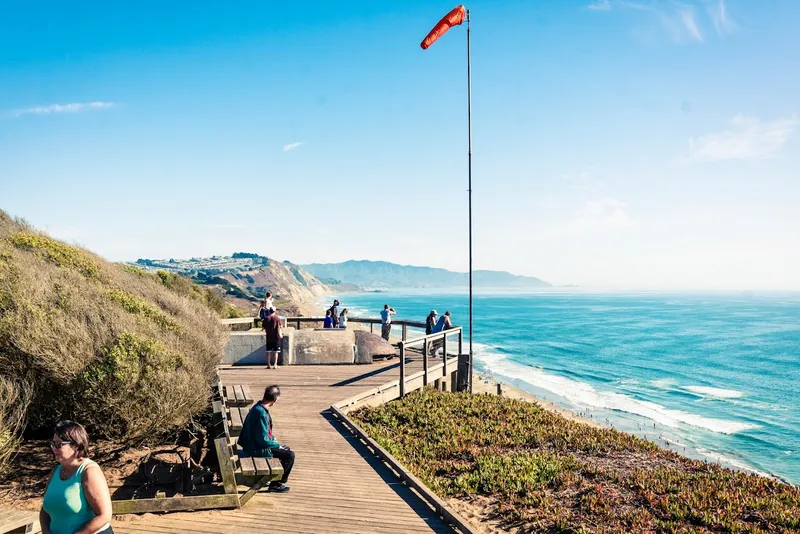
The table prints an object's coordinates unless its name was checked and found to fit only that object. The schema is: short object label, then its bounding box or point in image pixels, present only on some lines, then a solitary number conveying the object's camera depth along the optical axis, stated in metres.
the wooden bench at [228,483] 5.78
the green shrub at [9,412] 6.07
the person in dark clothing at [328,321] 18.76
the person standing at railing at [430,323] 17.23
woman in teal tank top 3.33
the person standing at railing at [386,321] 18.88
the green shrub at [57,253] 12.65
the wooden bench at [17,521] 4.28
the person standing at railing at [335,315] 19.15
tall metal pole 15.91
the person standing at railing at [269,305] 14.15
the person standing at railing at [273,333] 13.73
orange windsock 16.12
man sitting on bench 6.54
